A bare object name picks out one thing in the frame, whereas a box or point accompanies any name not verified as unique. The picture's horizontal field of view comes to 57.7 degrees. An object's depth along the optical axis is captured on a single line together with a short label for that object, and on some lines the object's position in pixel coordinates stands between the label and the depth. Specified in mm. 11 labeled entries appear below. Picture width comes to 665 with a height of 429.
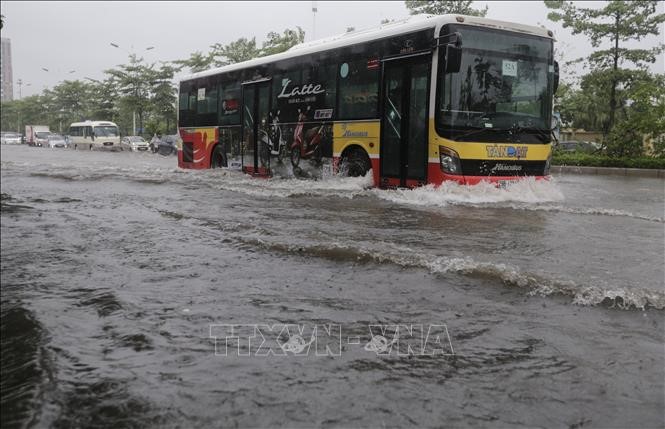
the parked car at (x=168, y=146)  36531
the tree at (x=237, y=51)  43094
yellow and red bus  9562
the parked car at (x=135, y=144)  42719
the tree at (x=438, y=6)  27222
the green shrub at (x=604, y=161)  20578
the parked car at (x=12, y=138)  64250
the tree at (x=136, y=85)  50938
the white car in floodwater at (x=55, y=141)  51875
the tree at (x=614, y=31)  22881
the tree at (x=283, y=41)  39375
